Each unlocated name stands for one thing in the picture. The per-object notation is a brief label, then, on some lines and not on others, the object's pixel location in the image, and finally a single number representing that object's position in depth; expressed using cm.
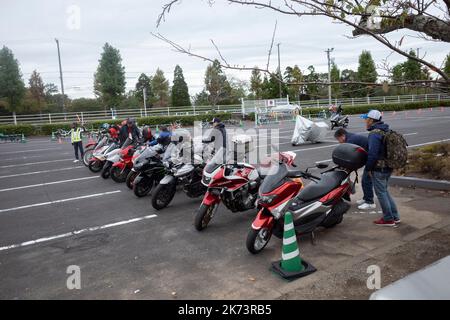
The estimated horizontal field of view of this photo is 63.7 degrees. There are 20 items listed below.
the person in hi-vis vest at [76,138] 1353
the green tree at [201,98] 5465
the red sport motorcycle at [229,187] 580
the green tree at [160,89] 5781
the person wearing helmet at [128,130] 1143
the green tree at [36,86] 5631
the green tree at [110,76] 4453
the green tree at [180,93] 5138
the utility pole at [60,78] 3734
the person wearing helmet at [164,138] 876
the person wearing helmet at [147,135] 1118
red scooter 480
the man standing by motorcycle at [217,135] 779
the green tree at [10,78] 3969
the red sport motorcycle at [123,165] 973
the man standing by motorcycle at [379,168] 532
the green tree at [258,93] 4855
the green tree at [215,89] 4604
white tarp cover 1517
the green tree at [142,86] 6314
